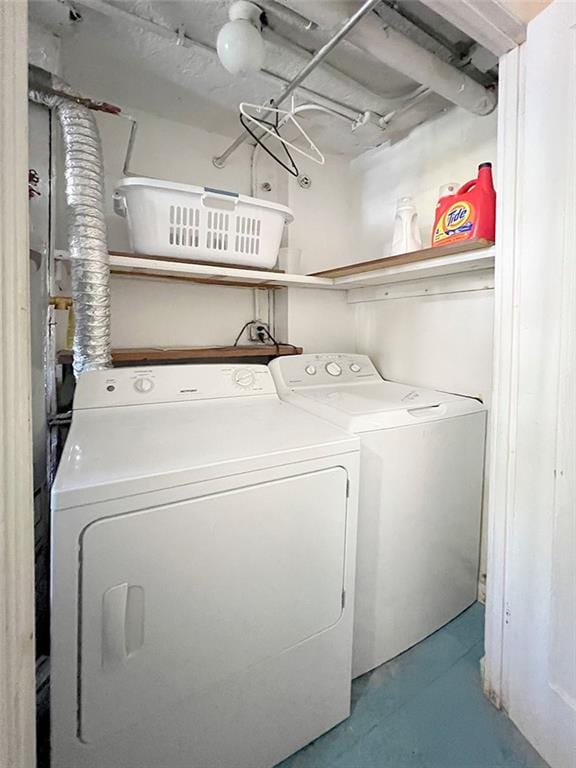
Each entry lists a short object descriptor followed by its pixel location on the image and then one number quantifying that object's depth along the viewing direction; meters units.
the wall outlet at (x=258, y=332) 2.22
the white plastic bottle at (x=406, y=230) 1.76
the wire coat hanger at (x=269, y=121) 1.66
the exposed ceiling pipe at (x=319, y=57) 1.07
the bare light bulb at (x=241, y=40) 1.18
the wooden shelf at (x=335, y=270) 1.42
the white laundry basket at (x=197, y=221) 1.47
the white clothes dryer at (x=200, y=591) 0.81
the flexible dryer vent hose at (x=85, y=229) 1.31
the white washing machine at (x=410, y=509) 1.31
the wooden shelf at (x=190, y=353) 1.66
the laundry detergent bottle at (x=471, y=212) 1.33
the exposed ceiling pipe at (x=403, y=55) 1.16
